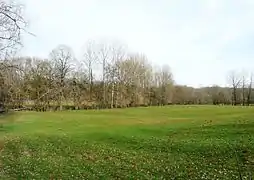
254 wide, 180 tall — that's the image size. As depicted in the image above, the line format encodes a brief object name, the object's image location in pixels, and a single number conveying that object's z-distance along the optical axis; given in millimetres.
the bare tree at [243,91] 47124
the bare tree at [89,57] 35977
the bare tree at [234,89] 47483
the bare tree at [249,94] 46663
